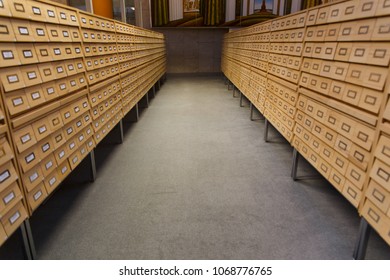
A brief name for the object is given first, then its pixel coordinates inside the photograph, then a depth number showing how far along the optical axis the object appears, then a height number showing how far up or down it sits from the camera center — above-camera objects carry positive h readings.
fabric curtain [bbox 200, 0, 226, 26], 10.05 +1.25
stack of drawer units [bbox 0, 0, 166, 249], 1.37 -0.33
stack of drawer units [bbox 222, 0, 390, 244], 1.38 -0.33
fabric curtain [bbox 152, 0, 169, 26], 9.98 +1.22
